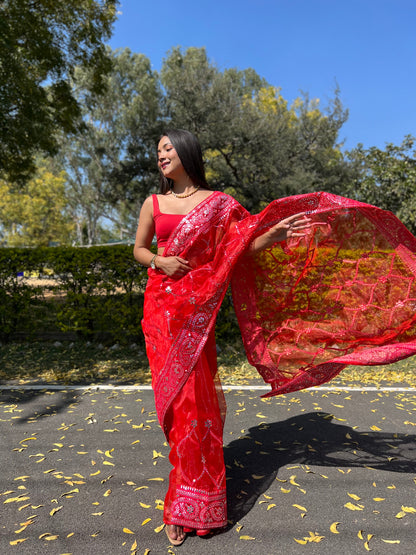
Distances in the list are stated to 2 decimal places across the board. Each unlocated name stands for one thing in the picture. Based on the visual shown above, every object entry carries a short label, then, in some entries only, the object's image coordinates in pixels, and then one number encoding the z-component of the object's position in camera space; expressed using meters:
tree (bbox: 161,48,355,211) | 17.53
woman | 2.36
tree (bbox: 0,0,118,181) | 8.69
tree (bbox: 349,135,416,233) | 13.77
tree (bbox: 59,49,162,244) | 20.42
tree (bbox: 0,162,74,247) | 35.59
